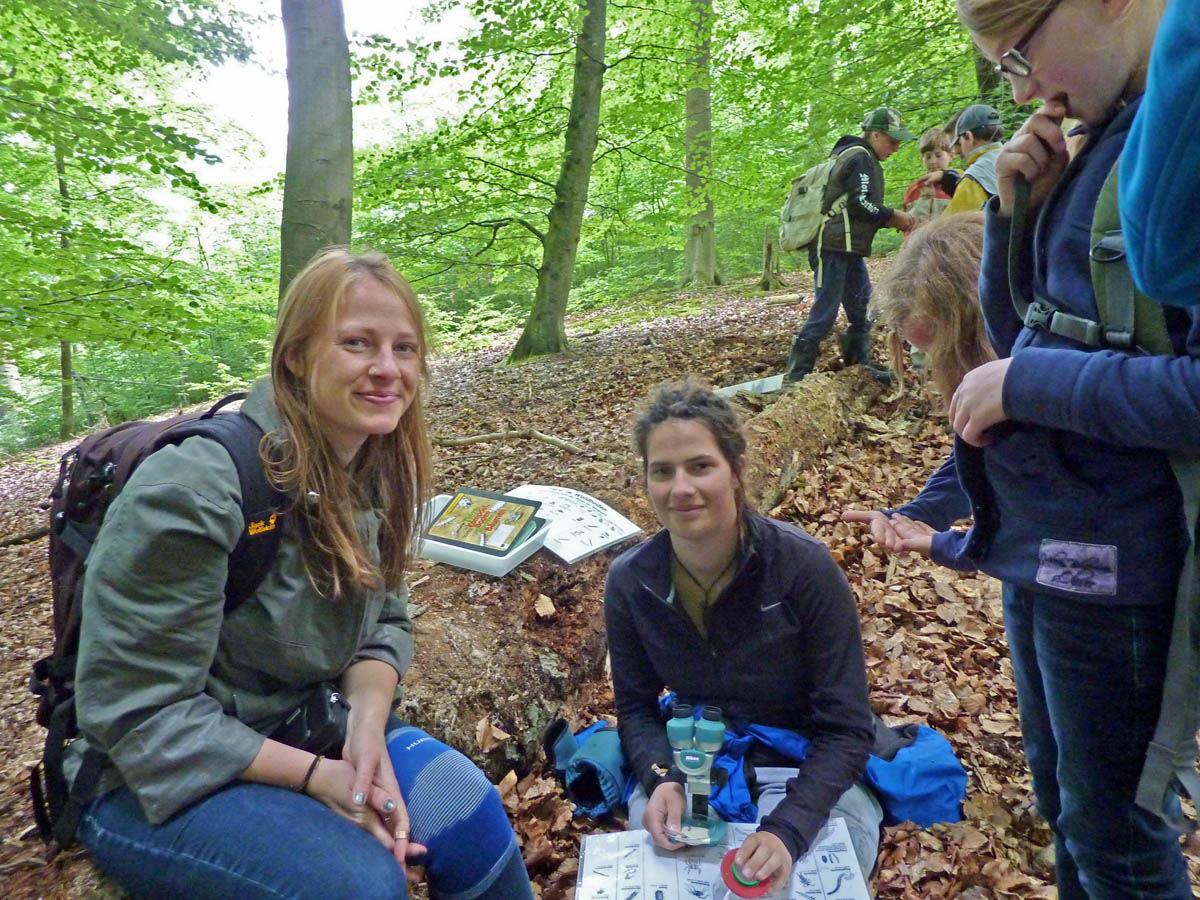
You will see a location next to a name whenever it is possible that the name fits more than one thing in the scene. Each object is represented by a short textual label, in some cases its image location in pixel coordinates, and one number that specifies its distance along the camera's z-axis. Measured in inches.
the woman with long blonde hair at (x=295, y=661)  57.2
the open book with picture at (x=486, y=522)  137.3
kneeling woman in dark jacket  78.2
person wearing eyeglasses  42.0
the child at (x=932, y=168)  217.8
